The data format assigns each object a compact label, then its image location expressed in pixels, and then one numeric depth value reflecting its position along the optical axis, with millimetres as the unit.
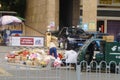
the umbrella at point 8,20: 43772
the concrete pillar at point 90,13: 44156
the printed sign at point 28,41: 33406
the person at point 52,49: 23912
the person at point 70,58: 22047
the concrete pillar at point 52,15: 48112
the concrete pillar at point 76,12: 54844
